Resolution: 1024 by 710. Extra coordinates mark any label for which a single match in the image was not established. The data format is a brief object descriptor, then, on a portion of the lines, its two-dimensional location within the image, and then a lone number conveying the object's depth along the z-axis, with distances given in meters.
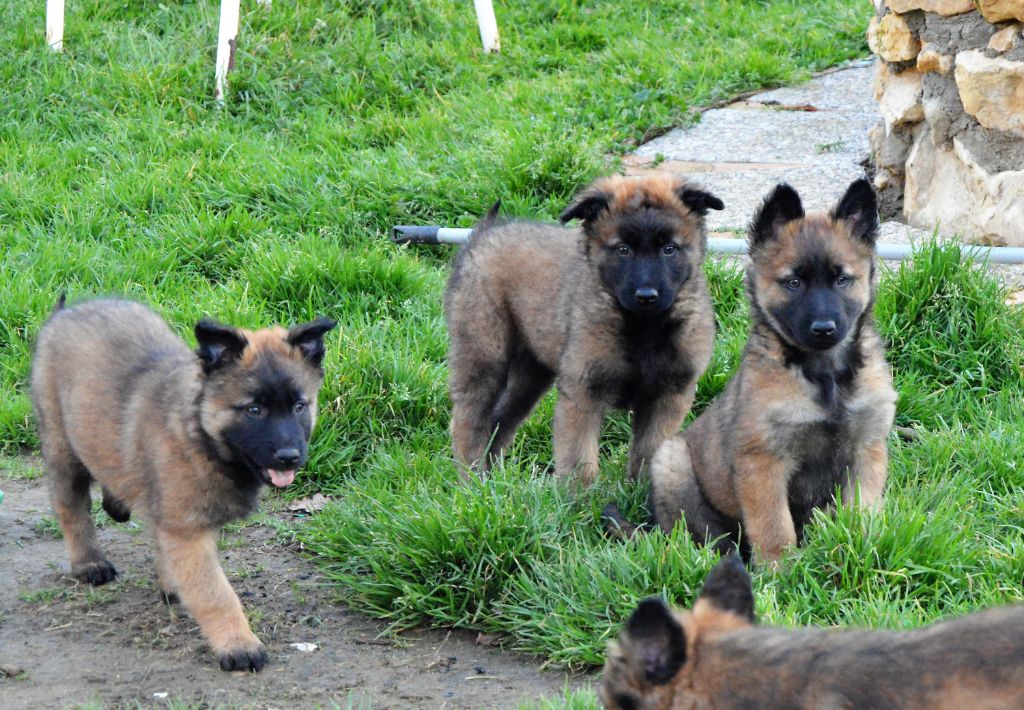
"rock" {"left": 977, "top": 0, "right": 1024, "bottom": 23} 11.97
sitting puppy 8.84
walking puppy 8.48
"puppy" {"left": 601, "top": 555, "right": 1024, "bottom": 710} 4.75
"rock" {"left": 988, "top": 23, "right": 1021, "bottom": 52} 12.18
